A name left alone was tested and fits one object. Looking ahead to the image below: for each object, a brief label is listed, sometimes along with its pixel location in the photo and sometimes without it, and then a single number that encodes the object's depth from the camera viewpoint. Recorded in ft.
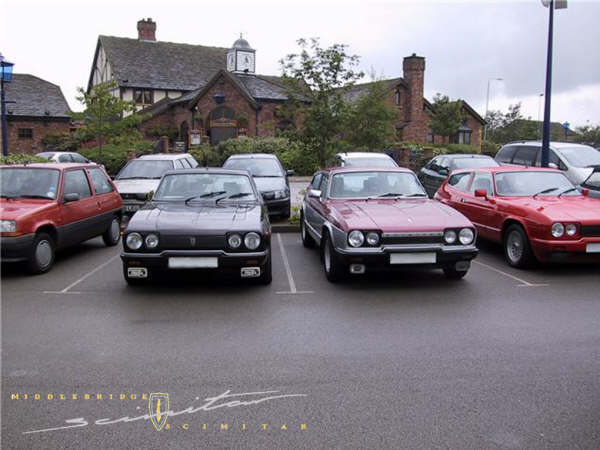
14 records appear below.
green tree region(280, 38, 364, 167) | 46.09
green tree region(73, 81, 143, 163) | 91.04
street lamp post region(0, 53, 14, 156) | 56.39
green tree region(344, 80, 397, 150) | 59.98
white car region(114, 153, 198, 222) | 43.38
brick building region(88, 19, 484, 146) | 134.62
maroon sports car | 23.17
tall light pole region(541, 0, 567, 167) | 45.21
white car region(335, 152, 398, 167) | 51.16
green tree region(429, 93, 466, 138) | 153.48
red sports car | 26.04
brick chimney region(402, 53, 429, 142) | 149.79
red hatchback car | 25.26
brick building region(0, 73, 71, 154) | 140.36
